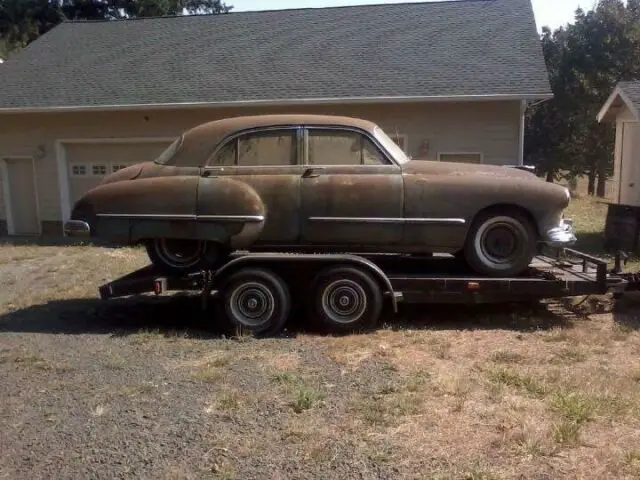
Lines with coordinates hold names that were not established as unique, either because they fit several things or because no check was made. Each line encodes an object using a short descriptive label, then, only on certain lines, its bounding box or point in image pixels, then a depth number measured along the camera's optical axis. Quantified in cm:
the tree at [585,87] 3012
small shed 1362
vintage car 663
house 1341
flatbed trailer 654
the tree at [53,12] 3347
